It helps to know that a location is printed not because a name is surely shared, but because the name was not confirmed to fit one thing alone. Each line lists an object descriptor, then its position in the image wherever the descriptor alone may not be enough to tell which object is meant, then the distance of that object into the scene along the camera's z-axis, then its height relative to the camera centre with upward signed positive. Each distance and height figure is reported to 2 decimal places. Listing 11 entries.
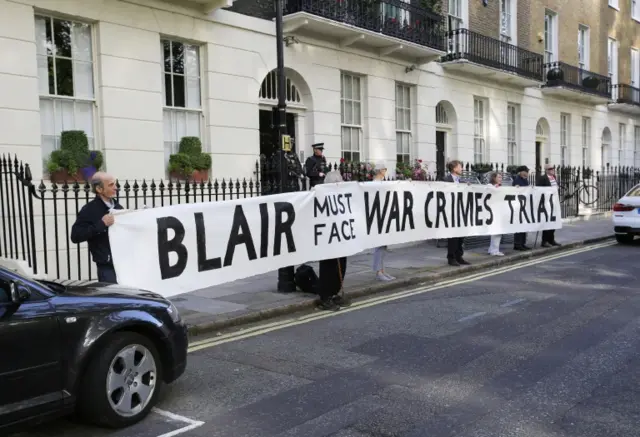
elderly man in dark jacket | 5.66 -0.33
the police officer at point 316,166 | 11.52 +0.38
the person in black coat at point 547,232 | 14.68 -1.26
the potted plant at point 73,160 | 10.14 +0.55
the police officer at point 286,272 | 9.05 -1.30
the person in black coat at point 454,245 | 11.84 -1.25
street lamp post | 9.00 +1.19
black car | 3.73 -1.11
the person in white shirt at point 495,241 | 13.13 -1.31
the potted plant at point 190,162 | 11.91 +0.54
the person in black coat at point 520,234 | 13.97 -1.24
